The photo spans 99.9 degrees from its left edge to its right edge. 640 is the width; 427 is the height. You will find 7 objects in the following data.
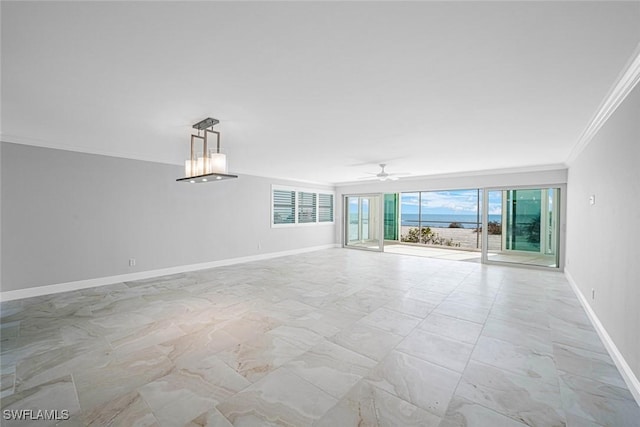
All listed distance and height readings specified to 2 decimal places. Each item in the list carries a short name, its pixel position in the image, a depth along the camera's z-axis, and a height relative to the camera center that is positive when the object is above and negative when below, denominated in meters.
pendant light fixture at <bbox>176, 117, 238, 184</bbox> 3.28 +0.58
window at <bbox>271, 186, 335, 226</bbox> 8.00 +0.14
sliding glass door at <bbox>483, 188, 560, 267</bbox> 6.48 -0.31
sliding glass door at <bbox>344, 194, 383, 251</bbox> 9.94 -0.36
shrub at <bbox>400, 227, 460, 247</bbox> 11.04 -1.08
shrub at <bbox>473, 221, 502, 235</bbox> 7.08 -0.38
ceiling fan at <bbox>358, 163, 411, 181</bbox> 6.01 +0.84
